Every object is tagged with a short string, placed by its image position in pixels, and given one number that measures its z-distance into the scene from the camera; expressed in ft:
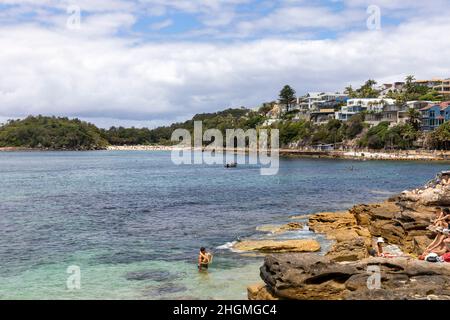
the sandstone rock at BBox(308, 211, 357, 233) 120.05
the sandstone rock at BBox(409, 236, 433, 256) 77.23
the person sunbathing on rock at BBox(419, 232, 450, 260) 67.26
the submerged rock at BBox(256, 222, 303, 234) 122.89
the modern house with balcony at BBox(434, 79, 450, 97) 650.43
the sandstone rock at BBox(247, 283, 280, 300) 61.42
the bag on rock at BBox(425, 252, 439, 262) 60.08
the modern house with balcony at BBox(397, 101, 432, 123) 540.11
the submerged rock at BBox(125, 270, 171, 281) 82.12
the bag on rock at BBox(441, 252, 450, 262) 62.39
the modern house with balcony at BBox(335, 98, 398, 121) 583.58
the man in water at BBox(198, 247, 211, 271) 86.74
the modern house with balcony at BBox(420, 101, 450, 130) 494.18
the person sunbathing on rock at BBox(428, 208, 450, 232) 76.66
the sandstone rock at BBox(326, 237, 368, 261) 80.02
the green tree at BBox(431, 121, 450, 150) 450.95
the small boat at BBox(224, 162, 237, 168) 443.08
